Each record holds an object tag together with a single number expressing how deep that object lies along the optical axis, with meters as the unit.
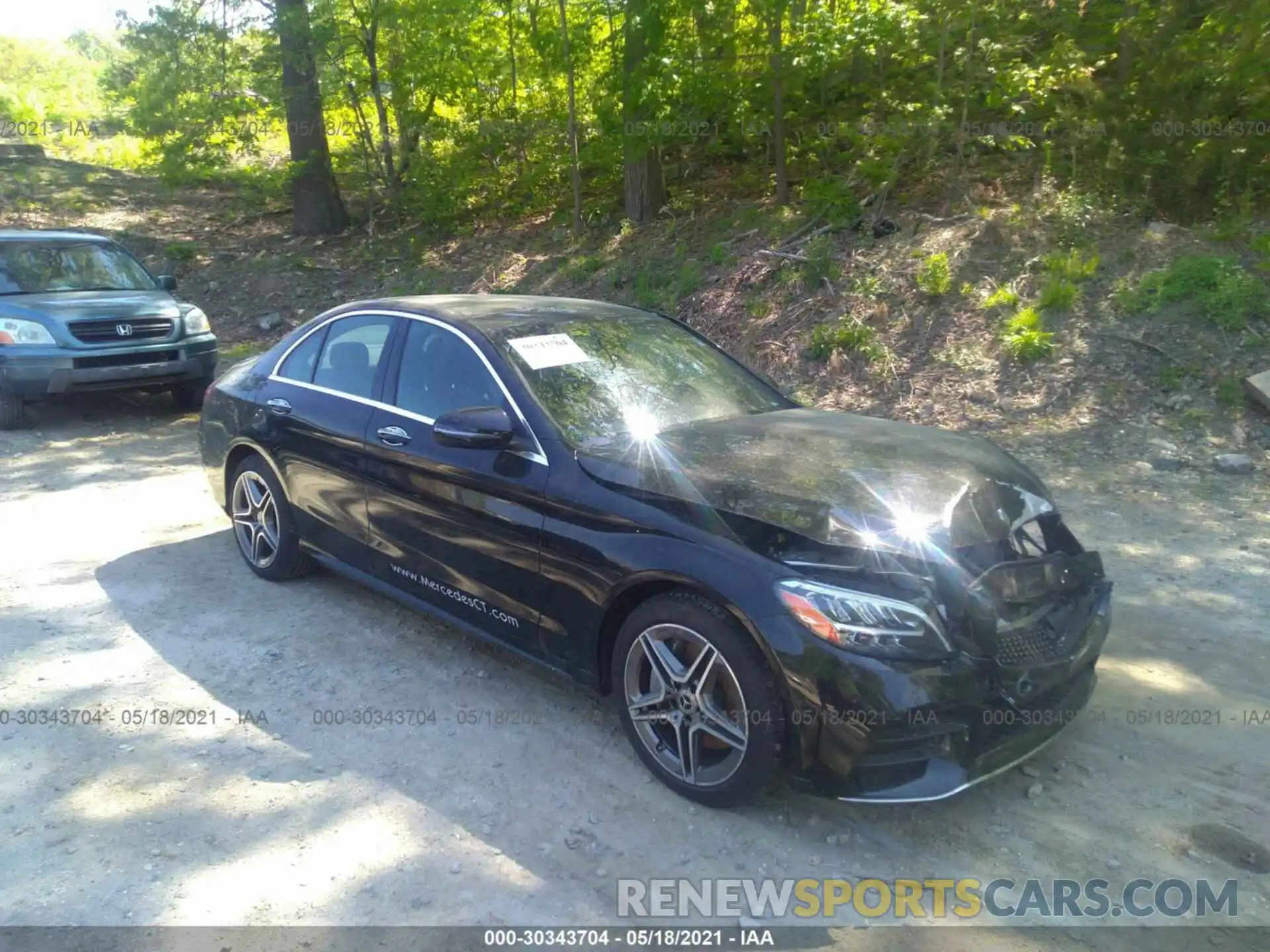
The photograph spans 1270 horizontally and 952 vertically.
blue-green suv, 8.84
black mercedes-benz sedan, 3.22
